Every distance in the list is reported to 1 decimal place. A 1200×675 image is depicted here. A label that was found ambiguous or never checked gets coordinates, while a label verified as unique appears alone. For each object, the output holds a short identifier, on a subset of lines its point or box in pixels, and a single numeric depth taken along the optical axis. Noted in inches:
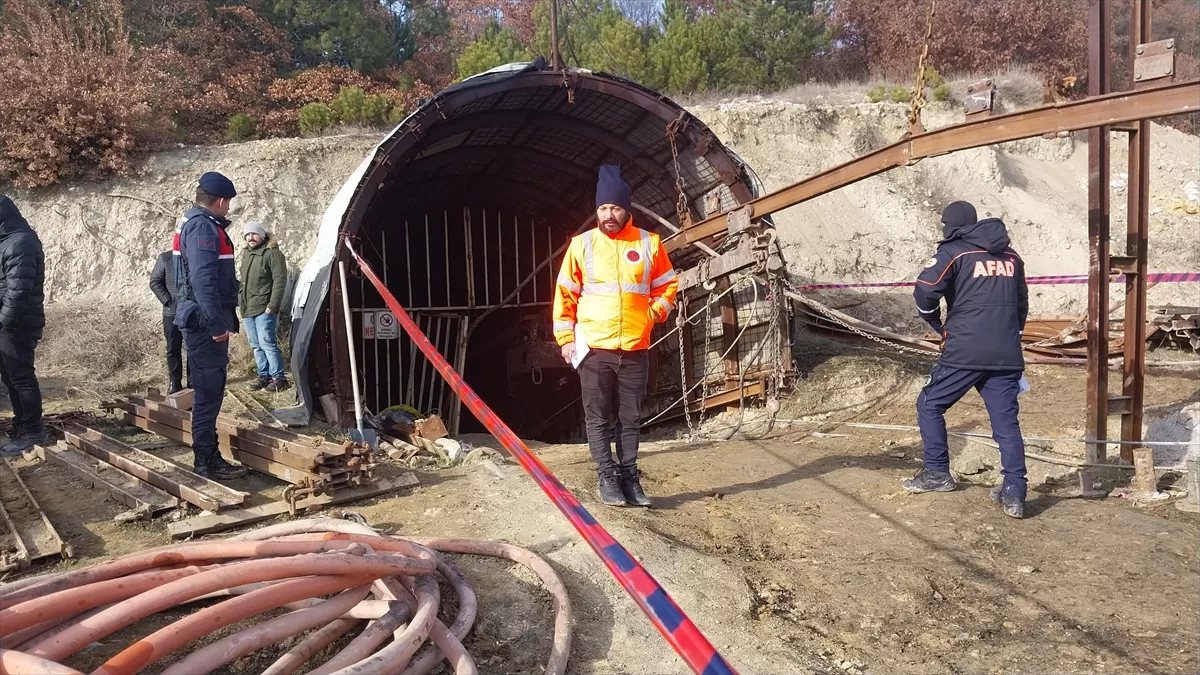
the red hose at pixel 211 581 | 90.6
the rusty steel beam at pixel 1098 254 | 186.7
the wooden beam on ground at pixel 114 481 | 169.0
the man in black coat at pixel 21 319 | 217.5
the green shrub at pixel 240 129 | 561.1
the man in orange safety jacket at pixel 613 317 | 170.9
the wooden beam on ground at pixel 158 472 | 167.8
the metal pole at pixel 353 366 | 254.2
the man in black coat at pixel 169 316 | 289.3
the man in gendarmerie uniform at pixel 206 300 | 185.0
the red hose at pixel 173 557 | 103.2
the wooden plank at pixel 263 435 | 178.2
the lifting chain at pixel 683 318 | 284.0
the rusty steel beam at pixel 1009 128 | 148.9
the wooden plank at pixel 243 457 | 180.5
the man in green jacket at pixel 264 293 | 320.2
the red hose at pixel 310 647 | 94.4
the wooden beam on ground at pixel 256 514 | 153.9
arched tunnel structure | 275.4
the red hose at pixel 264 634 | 90.1
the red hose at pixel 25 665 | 79.7
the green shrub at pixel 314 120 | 581.6
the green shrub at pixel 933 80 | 688.4
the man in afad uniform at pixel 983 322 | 170.4
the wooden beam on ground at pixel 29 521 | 144.0
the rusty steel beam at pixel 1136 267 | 183.0
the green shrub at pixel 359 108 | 599.2
